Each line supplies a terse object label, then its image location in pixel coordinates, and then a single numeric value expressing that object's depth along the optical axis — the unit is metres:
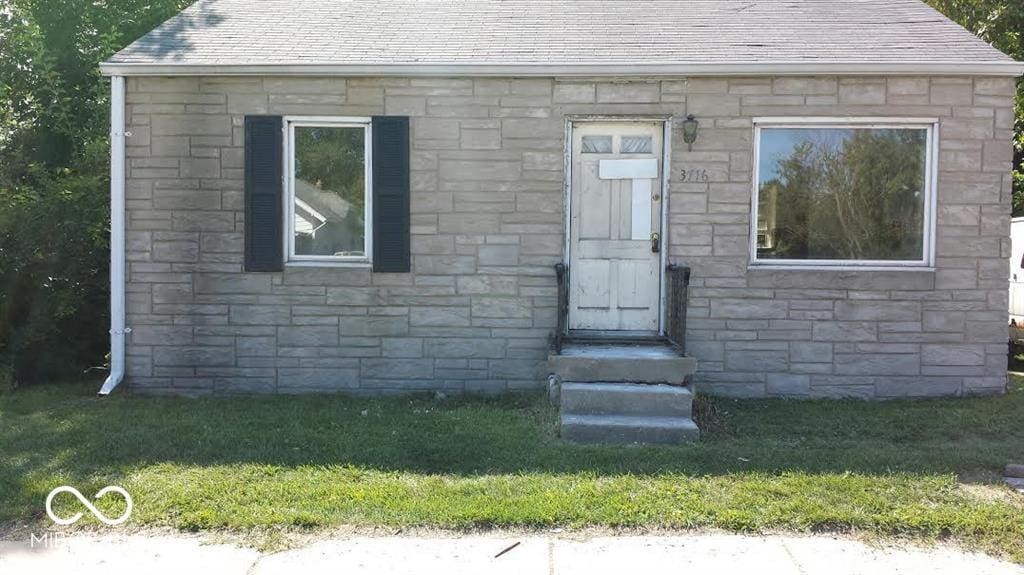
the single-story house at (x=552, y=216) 7.18
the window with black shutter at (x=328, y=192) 7.31
